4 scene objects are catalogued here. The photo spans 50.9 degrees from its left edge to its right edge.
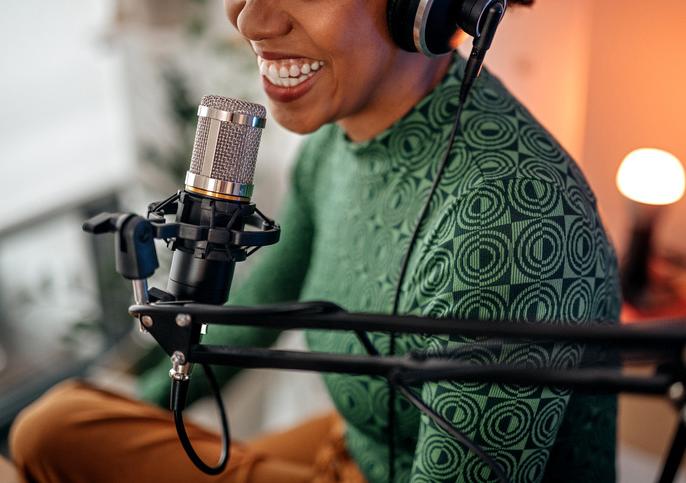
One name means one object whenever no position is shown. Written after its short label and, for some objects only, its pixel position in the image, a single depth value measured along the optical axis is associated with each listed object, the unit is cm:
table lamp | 153
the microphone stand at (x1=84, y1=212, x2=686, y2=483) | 43
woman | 72
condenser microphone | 59
